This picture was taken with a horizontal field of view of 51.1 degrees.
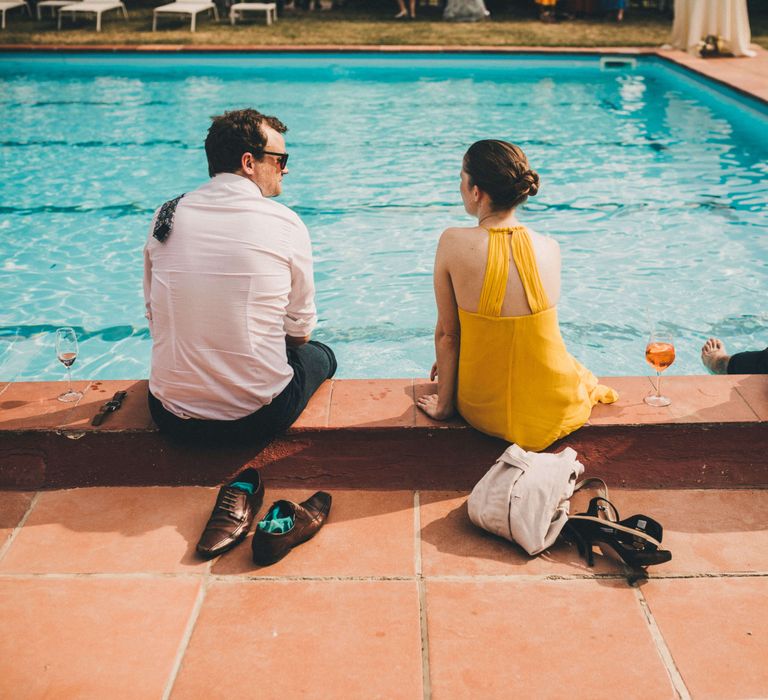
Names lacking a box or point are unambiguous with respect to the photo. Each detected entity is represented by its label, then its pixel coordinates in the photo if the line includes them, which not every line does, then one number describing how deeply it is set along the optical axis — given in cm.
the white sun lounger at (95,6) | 1416
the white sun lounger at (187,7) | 1389
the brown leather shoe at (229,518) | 271
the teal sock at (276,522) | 269
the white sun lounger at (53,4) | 1458
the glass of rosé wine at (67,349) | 321
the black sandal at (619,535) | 260
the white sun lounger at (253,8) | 1445
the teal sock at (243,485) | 290
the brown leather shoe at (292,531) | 264
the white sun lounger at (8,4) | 1457
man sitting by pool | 271
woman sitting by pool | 280
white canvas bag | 266
